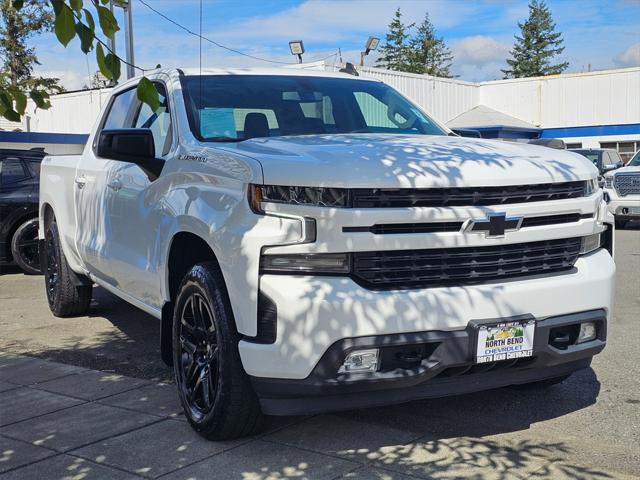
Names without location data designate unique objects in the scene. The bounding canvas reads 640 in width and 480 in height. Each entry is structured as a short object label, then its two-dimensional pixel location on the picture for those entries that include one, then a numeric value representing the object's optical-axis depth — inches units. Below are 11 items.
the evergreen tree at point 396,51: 2992.1
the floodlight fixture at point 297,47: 941.8
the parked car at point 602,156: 816.2
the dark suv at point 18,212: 420.5
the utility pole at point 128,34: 649.6
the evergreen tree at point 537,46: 3073.3
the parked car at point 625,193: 661.3
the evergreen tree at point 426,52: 3031.3
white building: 1393.9
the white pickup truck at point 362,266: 140.0
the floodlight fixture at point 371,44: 1207.6
